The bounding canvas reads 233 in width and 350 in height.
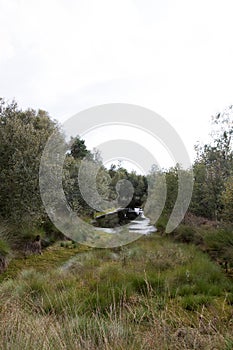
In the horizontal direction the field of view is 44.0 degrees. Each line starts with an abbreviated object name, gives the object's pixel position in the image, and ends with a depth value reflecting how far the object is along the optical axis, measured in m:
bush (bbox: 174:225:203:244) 8.19
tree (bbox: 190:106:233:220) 10.27
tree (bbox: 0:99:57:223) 6.30
